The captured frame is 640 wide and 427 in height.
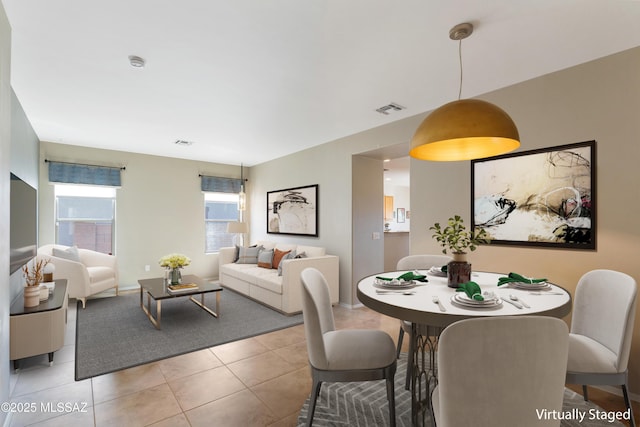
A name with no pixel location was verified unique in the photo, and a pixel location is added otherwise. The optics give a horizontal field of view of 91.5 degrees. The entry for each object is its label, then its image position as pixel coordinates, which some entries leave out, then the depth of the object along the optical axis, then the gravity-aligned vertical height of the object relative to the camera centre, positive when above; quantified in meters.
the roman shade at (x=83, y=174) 4.97 +0.69
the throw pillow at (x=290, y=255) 4.76 -0.60
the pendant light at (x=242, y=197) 6.33 +0.39
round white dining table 1.38 -0.43
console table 2.50 -0.95
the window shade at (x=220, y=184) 6.46 +0.68
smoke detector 2.39 +1.21
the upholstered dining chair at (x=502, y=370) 1.00 -0.50
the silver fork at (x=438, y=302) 1.44 -0.42
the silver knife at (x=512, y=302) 1.47 -0.42
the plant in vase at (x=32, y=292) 2.67 -0.67
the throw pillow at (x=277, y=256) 5.12 -0.66
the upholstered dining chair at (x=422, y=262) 2.91 -0.42
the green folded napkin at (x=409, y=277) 2.03 -0.40
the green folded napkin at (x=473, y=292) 1.47 -0.37
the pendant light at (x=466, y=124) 1.59 +0.49
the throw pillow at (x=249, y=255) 5.63 -0.71
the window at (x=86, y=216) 5.14 -0.01
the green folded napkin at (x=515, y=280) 1.90 -0.38
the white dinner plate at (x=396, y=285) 1.85 -0.41
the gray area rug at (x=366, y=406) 1.96 -1.28
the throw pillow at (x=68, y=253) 4.38 -0.54
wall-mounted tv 2.36 -0.07
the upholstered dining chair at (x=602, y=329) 1.65 -0.66
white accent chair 4.25 -0.79
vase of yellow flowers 3.93 -0.62
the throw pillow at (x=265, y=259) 5.18 -0.71
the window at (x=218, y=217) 6.63 -0.02
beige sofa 4.12 -0.91
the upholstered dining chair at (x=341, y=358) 1.68 -0.79
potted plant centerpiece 1.90 -0.22
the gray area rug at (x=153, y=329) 2.85 -1.29
